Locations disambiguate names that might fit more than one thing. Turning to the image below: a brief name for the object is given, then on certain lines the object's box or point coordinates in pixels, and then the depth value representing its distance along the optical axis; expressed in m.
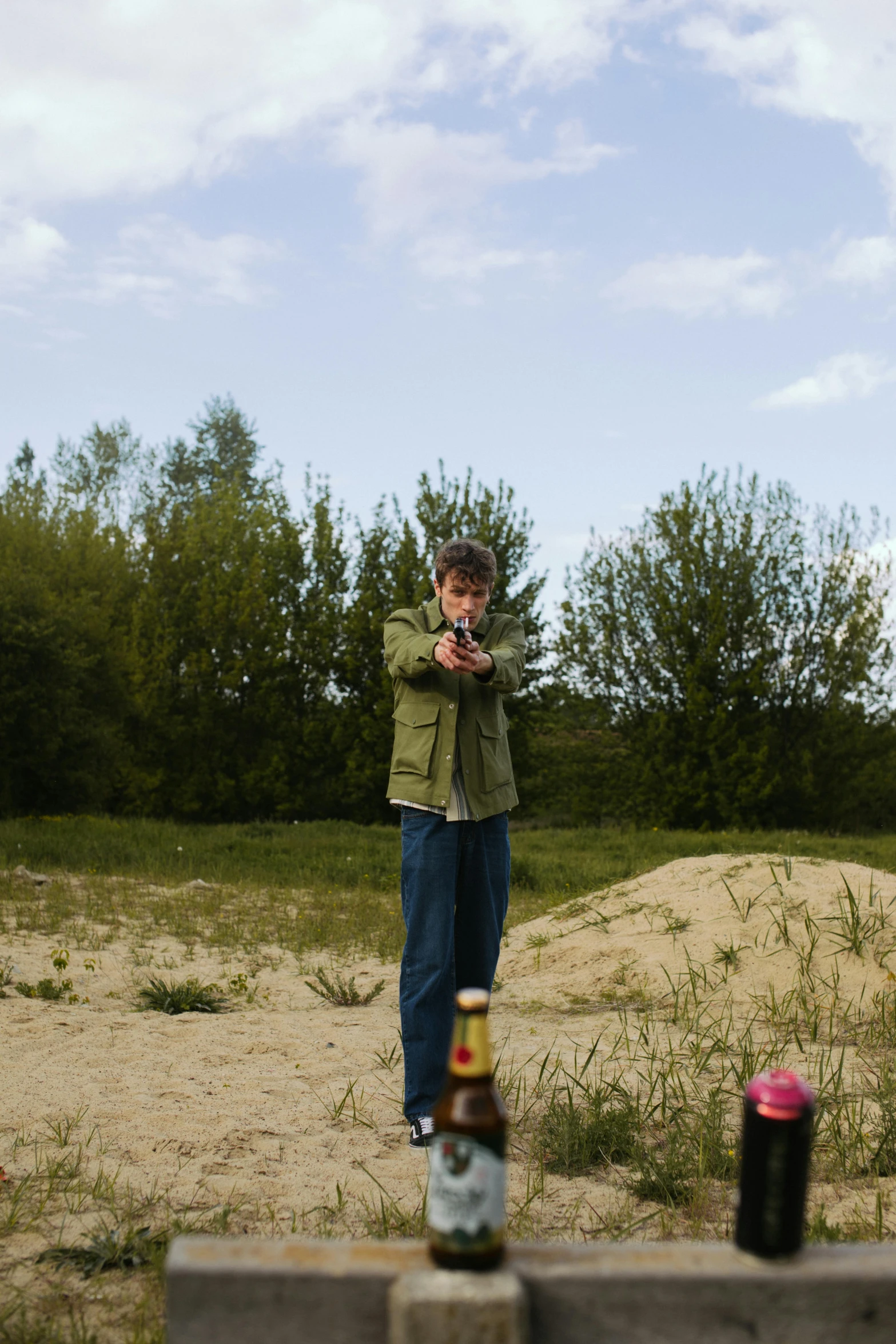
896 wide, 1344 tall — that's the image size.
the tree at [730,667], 25.09
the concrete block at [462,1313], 1.71
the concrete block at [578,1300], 1.77
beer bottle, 1.78
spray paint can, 1.83
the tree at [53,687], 18.84
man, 3.97
